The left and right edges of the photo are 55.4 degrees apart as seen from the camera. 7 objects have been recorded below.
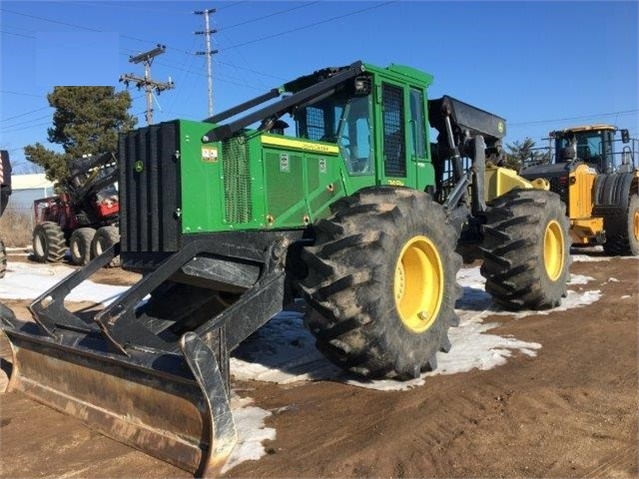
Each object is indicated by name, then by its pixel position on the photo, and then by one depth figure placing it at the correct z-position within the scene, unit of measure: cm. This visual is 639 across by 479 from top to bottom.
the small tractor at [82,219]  1681
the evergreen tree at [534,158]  1664
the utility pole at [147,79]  3462
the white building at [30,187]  4897
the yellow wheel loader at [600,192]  1372
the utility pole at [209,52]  3472
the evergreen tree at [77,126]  3152
